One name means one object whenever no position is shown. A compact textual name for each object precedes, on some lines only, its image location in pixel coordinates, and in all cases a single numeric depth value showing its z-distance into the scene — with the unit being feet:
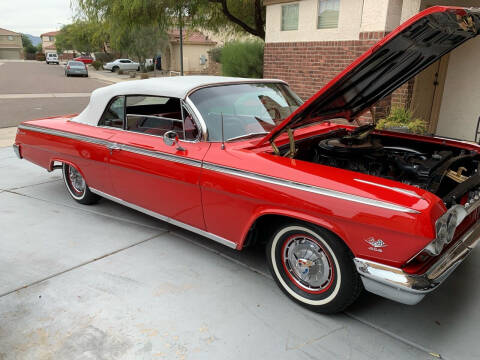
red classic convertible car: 7.59
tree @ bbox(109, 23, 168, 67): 108.88
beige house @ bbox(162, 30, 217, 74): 127.44
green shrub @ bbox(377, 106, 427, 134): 21.03
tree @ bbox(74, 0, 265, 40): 34.96
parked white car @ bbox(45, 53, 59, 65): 201.67
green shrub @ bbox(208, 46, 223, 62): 87.22
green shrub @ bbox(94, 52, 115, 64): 176.55
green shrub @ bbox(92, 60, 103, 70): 149.11
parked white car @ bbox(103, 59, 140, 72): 134.00
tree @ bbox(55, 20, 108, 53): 185.34
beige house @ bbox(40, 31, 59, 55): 454.40
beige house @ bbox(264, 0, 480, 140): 23.79
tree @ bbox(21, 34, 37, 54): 399.57
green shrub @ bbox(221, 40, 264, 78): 39.99
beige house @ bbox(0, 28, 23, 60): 373.91
